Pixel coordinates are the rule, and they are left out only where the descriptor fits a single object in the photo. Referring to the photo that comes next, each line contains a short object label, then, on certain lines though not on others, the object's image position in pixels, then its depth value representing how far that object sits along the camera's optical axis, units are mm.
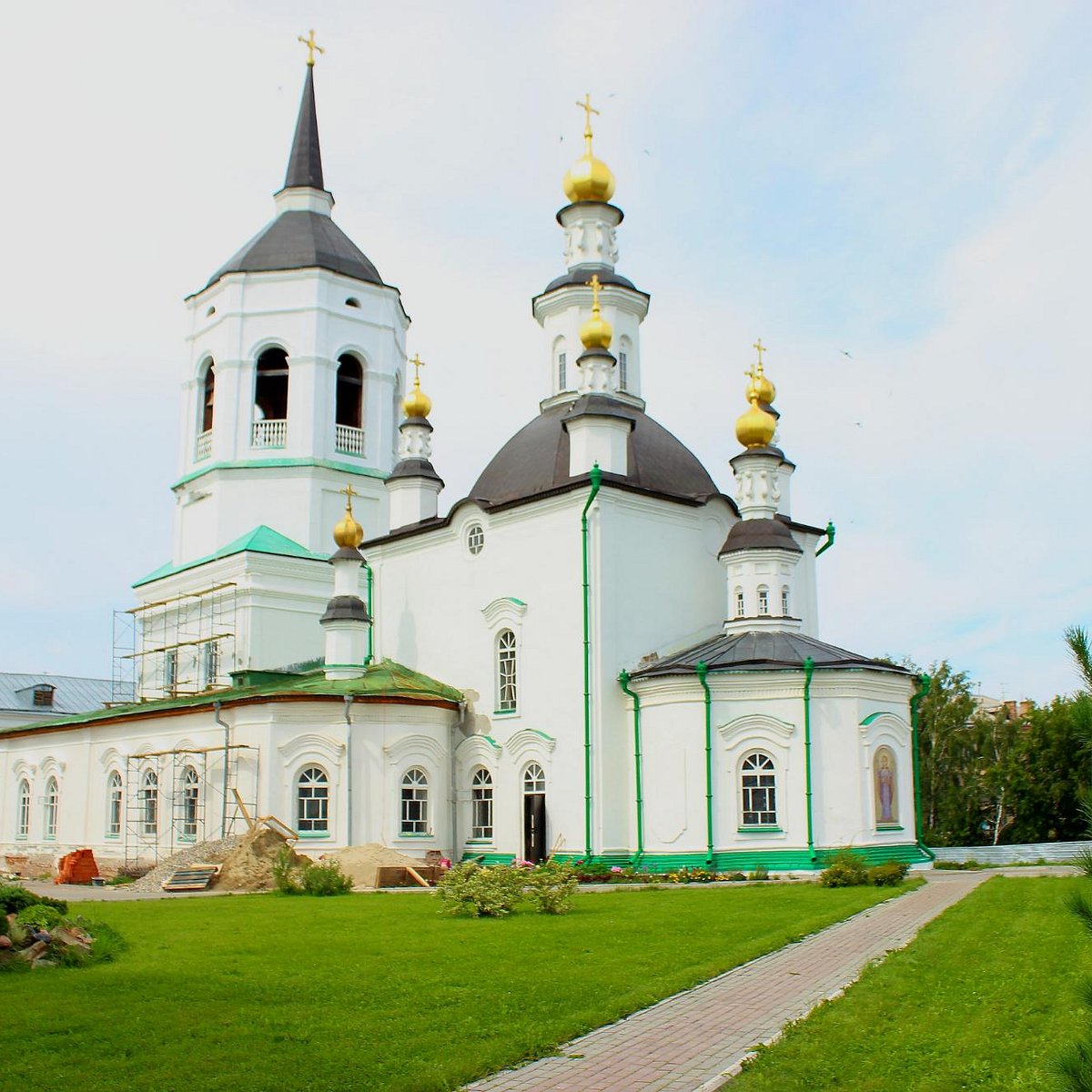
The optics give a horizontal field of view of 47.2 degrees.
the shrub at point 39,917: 10648
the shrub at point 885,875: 18250
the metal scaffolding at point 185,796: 24234
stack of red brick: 26312
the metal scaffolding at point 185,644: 30781
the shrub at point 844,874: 18094
